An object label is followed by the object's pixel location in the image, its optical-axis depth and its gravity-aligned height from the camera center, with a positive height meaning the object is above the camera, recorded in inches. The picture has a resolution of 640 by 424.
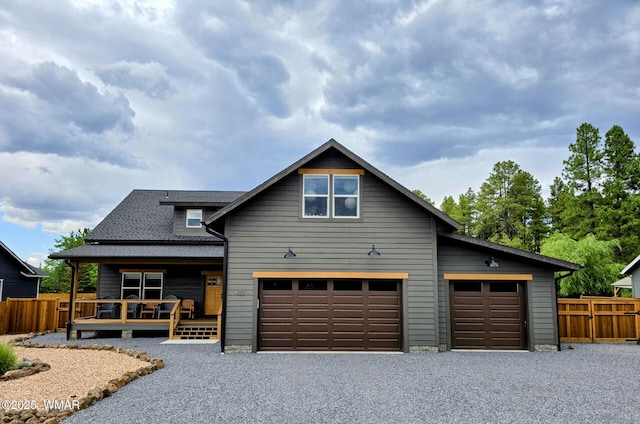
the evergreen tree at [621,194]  949.8 +176.4
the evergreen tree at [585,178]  1020.5 +229.6
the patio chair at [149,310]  584.7 -61.2
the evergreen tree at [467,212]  1501.0 +205.2
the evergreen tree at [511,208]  1245.1 +184.9
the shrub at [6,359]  319.0 -72.1
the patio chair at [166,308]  575.8 -58.0
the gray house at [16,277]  837.2 -23.1
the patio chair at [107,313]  567.0 -63.3
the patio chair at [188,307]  597.3 -58.1
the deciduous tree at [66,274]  1402.6 -29.1
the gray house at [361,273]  448.5 -5.6
